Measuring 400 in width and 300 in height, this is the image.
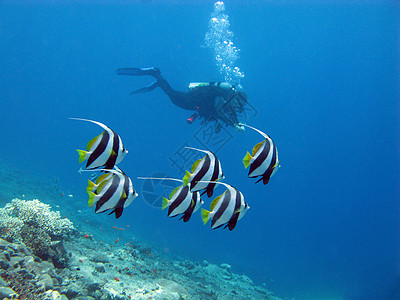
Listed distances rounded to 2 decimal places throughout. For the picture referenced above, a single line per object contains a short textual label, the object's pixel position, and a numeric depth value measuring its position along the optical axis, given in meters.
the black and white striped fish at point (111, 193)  1.68
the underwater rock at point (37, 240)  4.58
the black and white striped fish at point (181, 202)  1.87
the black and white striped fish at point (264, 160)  1.88
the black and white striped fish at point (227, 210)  1.79
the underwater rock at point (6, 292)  2.75
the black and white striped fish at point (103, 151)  1.66
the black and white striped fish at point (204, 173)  1.83
